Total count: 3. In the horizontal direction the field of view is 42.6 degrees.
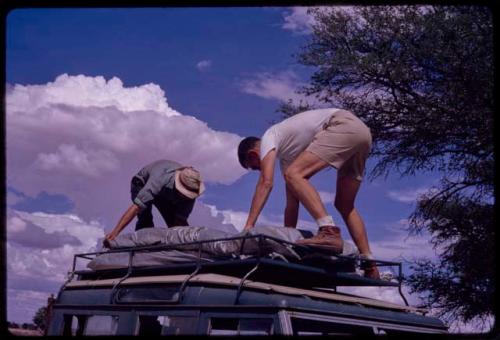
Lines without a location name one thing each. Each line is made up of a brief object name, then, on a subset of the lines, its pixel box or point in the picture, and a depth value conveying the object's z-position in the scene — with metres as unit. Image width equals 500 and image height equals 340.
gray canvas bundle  3.99
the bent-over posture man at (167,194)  5.56
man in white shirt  4.61
